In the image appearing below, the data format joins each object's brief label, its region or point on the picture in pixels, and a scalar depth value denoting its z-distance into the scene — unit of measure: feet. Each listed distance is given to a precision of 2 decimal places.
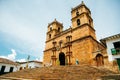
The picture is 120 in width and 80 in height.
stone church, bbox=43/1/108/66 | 44.48
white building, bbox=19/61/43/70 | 82.03
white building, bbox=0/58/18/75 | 61.75
